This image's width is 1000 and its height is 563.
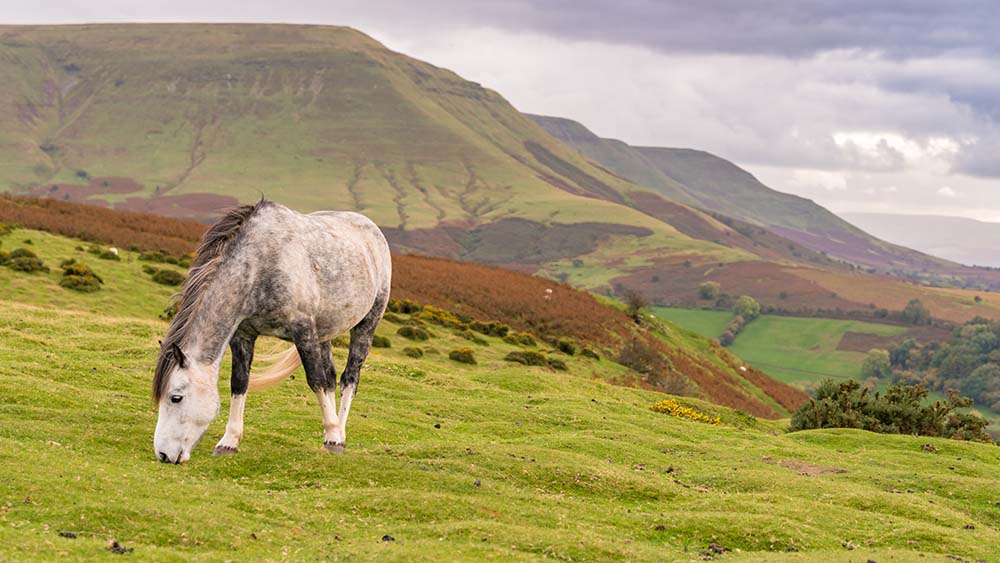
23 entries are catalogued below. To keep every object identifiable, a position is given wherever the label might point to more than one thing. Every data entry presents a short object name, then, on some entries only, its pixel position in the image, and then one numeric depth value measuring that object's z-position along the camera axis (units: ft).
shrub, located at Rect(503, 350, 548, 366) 176.96
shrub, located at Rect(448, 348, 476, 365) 159.74
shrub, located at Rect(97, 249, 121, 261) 182.80
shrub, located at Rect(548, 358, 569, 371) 182.82
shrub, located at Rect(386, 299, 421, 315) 198.45
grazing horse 48.67
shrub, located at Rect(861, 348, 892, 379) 544.62
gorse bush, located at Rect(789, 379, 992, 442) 124.77
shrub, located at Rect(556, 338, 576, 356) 210.59
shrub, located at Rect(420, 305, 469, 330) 195.11
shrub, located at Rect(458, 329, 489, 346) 186.91
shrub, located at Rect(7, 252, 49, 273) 157.47
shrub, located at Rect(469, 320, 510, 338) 203.62
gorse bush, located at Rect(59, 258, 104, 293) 155.53
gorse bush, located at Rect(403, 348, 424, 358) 156.08
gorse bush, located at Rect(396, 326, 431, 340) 171.94
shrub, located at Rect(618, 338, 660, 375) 212.64
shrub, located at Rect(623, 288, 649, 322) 279.28
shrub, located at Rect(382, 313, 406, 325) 184.24
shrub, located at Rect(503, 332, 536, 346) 200.44
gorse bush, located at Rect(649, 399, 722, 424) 123.54
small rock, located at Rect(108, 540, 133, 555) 35.14
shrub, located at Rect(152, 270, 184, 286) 174.29
